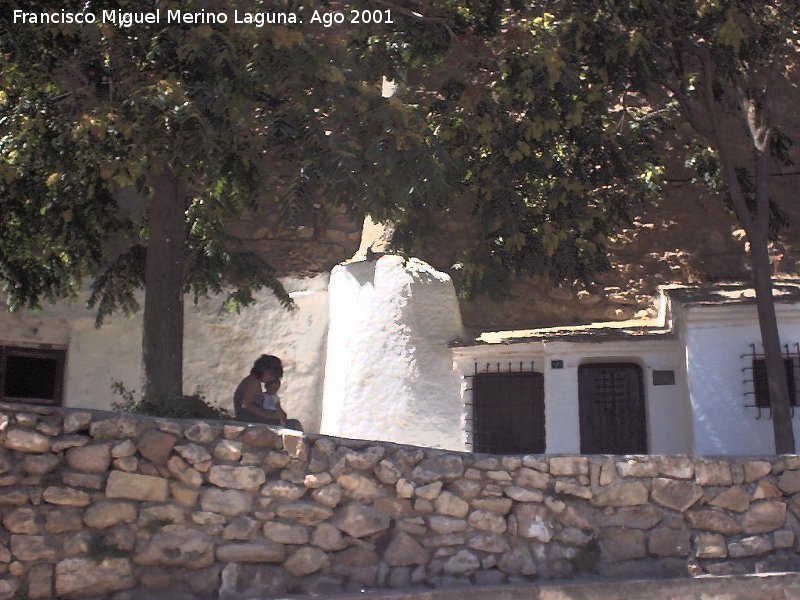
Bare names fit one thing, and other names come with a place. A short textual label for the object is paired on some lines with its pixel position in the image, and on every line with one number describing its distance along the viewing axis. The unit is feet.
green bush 21.71
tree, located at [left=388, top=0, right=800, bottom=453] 28.30
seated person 25.73
